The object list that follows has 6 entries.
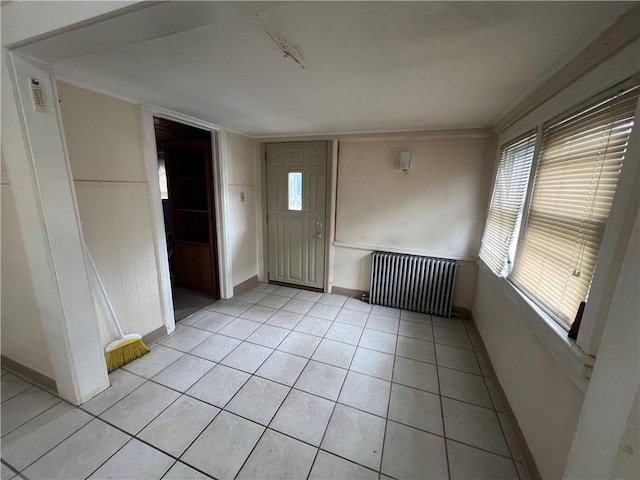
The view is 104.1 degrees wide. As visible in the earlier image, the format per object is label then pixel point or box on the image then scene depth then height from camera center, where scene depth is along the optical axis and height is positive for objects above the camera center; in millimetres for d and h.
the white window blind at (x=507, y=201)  1868 -50
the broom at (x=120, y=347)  1915 -1311
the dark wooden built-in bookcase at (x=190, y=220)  3285 -467
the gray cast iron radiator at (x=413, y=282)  2920 -1072
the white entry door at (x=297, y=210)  3340 -292
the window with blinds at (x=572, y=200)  1037 -16
